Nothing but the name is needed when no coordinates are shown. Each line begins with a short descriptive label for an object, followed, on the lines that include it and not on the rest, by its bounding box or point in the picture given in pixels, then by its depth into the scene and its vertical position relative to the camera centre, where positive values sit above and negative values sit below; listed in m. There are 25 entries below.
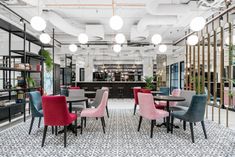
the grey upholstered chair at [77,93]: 4.49 -0.45
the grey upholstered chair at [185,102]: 4.13 -0.65
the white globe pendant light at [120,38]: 5.55 +1.49
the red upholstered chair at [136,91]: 5.26 -0.47
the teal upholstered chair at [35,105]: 3.39 -0.60
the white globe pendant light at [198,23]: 3.61 +1.31
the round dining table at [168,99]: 3.53 -0.48
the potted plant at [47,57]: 5.65 +0.79
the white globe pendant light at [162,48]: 6.63 +1.32
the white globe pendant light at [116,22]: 3.62 +1.35
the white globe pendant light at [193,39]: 4.80 +1.24
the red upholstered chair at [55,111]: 2.71 -0.58
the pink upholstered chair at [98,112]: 3.40 -0.75
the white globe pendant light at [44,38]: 5.09 +1.36
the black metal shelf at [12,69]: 3.70 +0.26
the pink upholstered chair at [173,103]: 4.46 -0.72
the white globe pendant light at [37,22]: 3.54 +1.31
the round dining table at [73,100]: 3.22 -0.46
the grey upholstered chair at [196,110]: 3.01 -0.63
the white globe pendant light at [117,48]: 6.90 +1.39
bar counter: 9.34 -0.46
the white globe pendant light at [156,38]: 5.20 +1.36
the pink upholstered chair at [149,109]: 3.25 -0.67
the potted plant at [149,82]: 6.01 -0.14
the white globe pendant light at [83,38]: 5.13 +1.37
